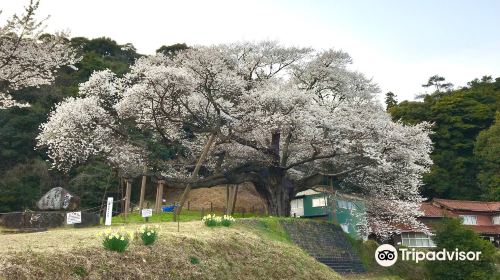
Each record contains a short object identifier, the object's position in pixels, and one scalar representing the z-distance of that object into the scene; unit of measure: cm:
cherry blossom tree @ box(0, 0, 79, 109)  1473
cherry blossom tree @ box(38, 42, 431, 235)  2620
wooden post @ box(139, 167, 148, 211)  2980
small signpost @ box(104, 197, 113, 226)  1644
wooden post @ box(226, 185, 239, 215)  3285
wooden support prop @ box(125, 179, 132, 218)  2710
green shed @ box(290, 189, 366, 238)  3628
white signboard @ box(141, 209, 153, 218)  1656
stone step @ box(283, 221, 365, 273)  2169
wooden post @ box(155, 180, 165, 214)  2962
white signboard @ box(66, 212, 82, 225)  1472
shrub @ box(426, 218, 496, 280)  2145
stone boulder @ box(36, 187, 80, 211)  1747
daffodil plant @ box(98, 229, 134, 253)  991
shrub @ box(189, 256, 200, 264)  1147
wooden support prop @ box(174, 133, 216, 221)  2469
